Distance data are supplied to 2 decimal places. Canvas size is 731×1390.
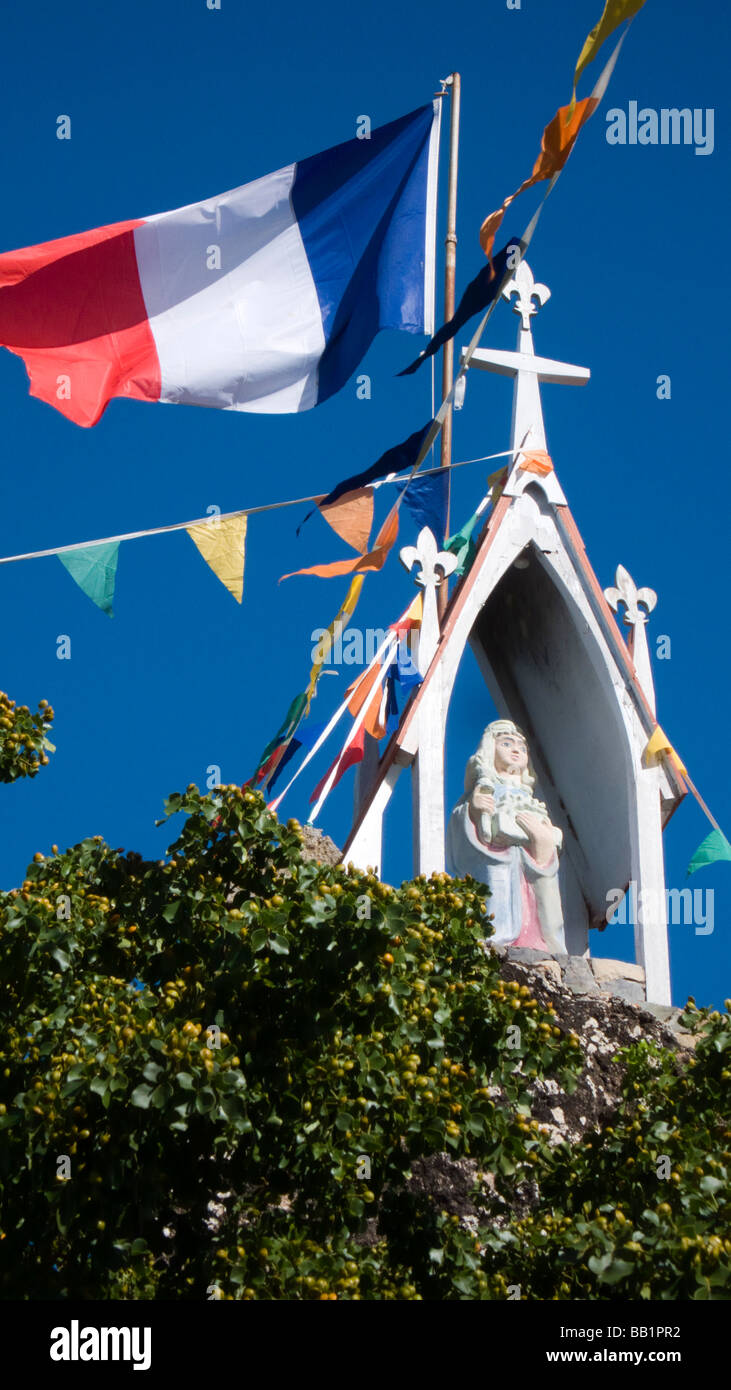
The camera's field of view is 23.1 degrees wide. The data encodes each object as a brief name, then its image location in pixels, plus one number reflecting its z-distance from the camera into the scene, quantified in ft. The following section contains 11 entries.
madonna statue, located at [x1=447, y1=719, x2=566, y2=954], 52.21
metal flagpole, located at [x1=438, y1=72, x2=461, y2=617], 63.05
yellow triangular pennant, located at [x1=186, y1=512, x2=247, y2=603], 49.88
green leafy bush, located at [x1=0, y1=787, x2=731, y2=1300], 31.99
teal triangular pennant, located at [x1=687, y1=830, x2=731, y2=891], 52.75
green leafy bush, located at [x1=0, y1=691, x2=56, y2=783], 40.11
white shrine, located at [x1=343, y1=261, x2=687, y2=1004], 53.06
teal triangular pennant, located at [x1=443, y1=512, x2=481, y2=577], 57.34
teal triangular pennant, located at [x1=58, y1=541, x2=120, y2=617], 47.88
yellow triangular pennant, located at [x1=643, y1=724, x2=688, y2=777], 54.95
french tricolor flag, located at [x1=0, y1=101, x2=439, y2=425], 54.13
